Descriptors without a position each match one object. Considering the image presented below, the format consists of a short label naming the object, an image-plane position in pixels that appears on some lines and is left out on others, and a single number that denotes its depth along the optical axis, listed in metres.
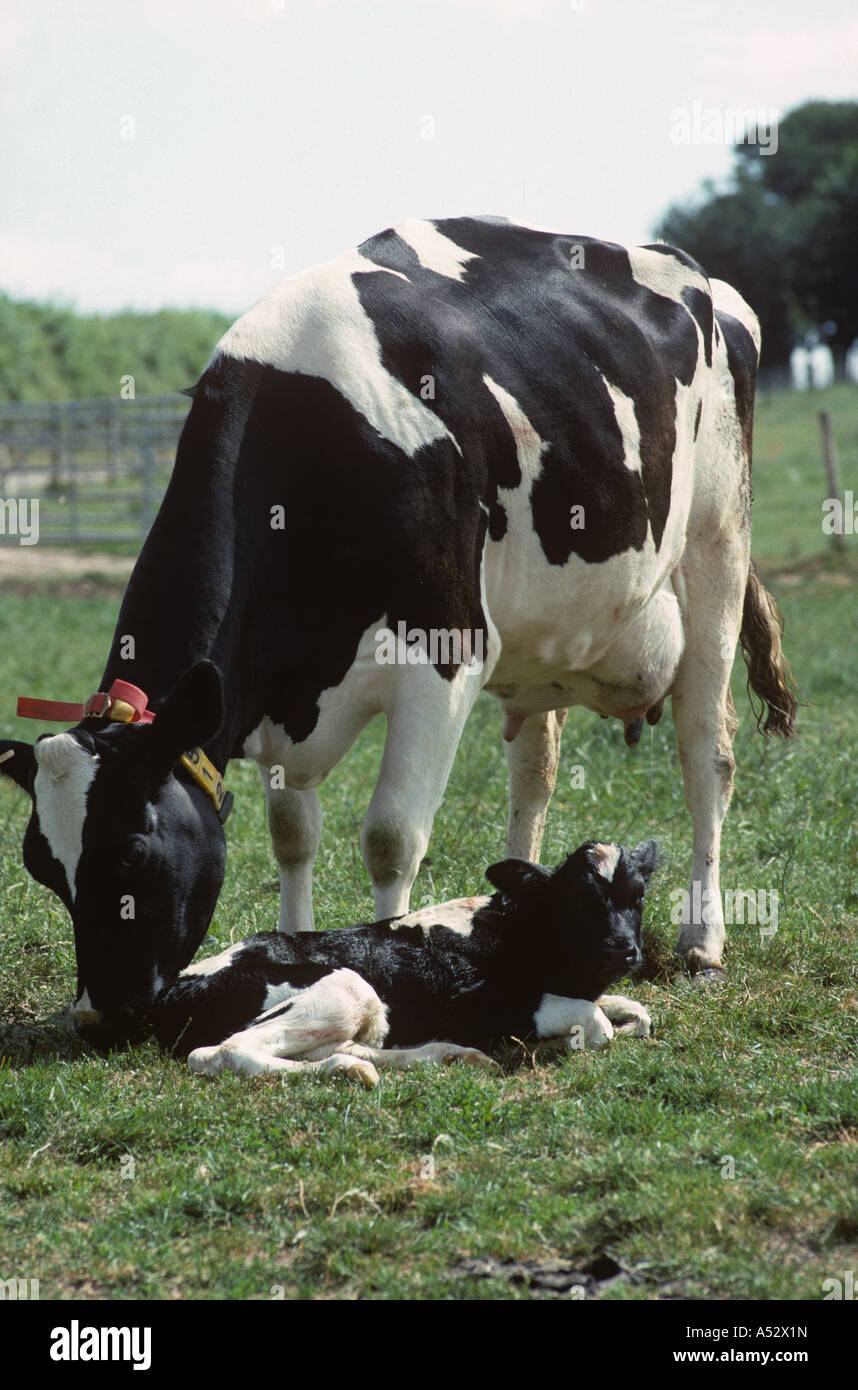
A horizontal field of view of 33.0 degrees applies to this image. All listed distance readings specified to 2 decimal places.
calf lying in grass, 4.20
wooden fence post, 20.25
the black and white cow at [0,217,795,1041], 4.03
